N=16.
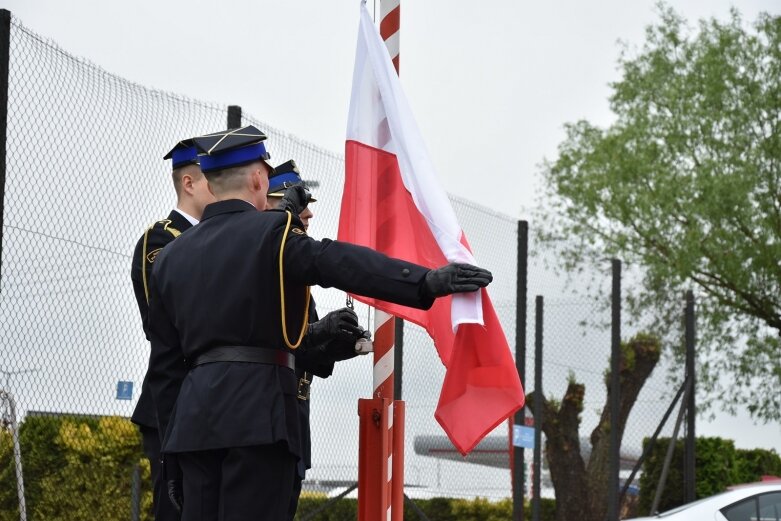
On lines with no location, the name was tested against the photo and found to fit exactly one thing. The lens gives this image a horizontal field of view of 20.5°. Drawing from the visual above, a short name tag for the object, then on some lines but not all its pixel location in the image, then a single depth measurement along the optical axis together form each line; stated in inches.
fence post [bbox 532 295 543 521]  743.9
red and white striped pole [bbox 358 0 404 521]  359.6
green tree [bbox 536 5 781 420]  1256.3
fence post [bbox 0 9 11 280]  419.5
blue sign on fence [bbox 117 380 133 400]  476.9
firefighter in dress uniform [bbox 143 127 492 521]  265.8
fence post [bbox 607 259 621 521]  798.6
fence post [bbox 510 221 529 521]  730.3
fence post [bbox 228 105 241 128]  515.2
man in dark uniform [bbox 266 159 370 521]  332.0
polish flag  323.6
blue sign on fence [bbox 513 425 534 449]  728.8
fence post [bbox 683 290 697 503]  881.3
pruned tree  802.3
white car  711.2
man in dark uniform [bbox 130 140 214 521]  322.4
